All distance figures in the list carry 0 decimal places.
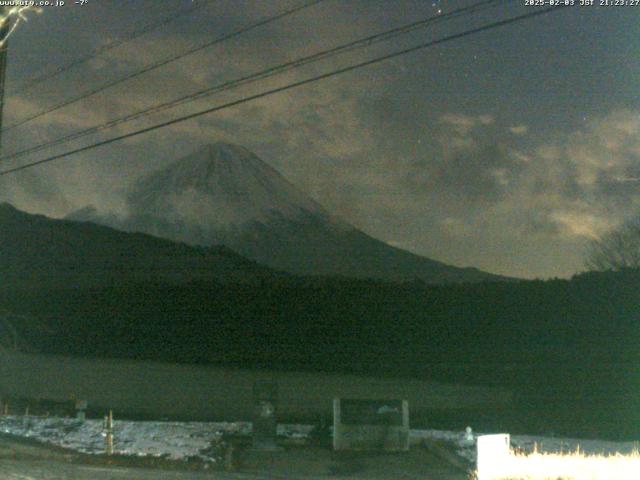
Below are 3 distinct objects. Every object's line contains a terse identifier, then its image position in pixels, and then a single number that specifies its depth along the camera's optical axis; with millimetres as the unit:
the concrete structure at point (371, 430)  20172
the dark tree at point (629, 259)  50325
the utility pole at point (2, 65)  17125
